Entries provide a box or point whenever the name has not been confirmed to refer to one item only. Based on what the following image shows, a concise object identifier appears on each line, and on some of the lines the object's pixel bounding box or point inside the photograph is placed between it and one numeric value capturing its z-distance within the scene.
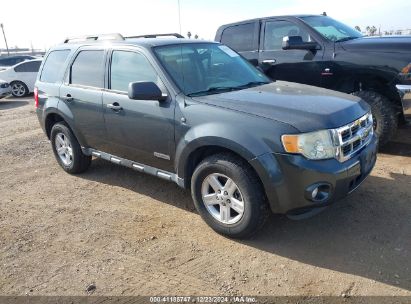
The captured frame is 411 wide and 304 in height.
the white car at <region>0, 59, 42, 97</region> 16.19
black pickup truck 5.53
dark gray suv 3.24
